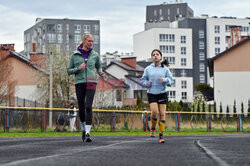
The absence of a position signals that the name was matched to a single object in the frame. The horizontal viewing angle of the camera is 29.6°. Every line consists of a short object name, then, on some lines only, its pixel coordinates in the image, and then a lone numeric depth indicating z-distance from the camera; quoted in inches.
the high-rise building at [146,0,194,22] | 4773.6
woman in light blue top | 332.8
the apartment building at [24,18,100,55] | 4355.3
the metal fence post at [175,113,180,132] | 1052.4
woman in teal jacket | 310.2
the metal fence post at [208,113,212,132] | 1067.9
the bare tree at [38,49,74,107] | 1529.9
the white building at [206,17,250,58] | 3927.2
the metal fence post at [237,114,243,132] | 1083.3
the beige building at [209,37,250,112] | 2042.3
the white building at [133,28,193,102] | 3750.0
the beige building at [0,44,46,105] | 2071.7
